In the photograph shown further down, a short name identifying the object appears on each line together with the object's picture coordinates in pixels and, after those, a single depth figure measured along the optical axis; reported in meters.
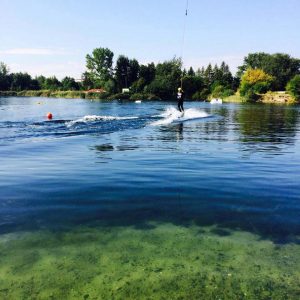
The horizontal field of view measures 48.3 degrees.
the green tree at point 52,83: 169.50
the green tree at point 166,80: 125.25
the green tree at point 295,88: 97.69
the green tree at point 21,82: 171.50
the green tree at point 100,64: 160.12
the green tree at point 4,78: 171.26
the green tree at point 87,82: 166.38
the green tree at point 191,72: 161.73
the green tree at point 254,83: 106.09
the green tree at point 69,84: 165.75
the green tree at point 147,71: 146.38
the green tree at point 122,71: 150.62
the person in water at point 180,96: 31.33
